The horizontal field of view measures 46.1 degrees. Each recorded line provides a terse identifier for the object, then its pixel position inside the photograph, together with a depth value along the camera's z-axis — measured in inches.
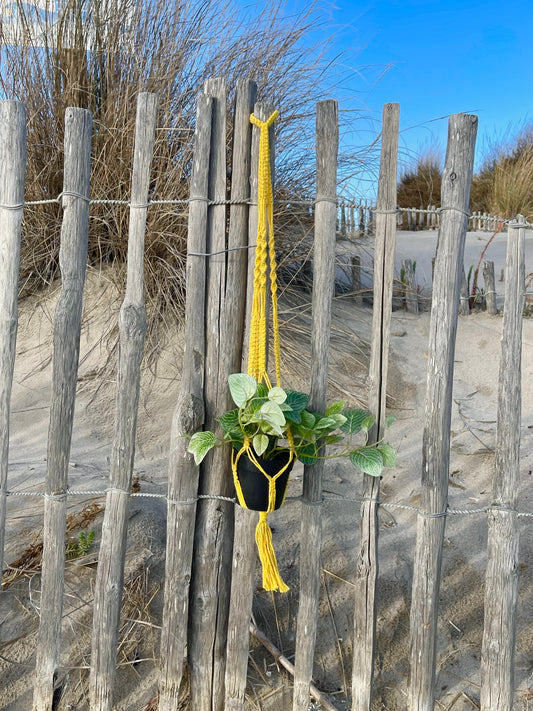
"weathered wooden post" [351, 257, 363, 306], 195.3
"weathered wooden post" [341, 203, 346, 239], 188.5
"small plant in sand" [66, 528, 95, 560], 96.1
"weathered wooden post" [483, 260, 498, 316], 214.2
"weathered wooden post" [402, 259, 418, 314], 211.8
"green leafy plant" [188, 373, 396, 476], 68.5
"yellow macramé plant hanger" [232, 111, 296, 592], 73.1
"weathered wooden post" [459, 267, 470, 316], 212.3
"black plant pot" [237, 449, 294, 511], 70.5
